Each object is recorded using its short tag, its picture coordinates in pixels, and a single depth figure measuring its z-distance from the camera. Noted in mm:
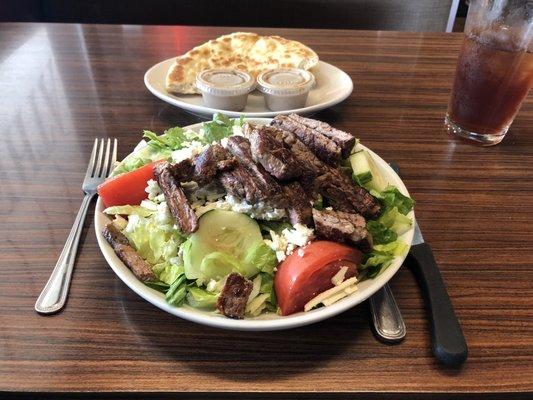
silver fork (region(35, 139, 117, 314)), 302
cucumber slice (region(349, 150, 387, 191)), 355
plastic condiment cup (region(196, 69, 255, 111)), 520
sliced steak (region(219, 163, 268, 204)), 309
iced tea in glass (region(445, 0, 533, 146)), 420
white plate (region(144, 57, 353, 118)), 513
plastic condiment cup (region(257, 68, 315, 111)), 521
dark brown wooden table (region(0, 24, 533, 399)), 260
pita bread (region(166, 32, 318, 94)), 570
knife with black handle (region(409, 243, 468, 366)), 259
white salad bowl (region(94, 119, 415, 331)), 254
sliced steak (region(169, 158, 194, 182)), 327
